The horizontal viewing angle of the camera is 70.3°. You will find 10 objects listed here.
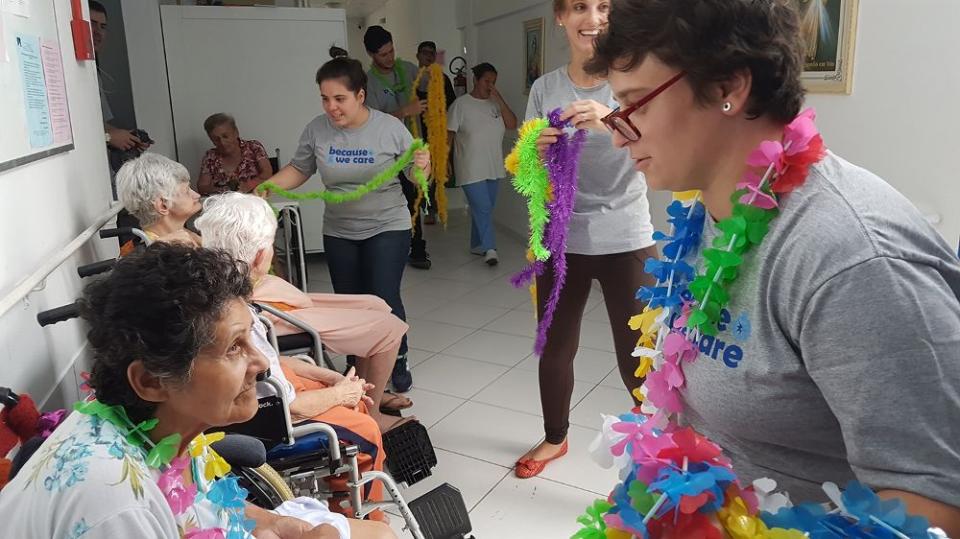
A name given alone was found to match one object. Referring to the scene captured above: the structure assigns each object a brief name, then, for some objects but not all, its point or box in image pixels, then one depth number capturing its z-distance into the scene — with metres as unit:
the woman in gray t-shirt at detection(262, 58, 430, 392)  3.43
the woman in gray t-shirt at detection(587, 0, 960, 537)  0.80
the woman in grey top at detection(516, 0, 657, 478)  2.40
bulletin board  1.87
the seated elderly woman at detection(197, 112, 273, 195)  4.89
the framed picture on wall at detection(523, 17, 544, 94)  6.41
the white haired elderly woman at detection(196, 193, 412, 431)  2.44
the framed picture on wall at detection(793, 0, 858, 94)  3.08
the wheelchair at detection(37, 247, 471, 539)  1.74
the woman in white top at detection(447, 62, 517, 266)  6.48
